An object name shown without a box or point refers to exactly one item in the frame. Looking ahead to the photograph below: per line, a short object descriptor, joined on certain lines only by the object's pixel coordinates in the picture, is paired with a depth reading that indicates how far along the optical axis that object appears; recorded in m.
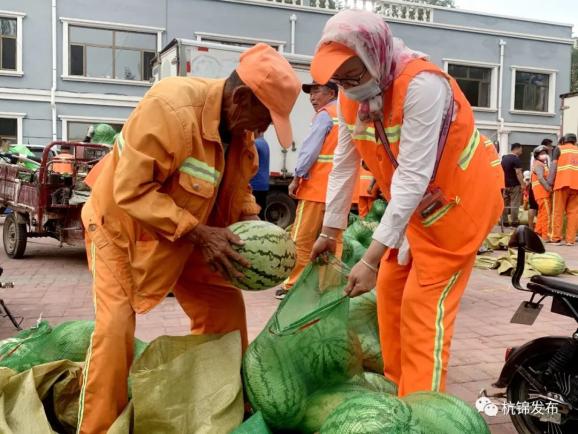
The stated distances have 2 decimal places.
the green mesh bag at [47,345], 2.89
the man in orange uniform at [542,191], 11.63
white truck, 9.90
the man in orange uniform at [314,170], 5.67
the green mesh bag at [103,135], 9.46
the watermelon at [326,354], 2.49
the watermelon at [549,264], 7.96
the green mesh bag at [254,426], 2.26
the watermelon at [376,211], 5.55
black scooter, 2.80
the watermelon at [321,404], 2.39
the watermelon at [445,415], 1.95
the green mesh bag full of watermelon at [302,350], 2.36
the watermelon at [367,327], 3.29
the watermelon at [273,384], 2.33
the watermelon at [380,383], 2.75
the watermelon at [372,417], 1.81
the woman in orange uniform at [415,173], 2.32
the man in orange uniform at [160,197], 2.31
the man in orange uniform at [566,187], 11.04
